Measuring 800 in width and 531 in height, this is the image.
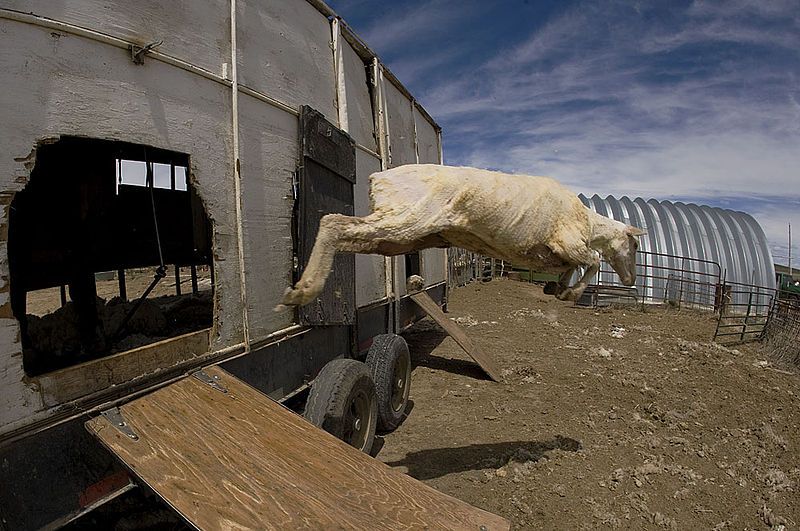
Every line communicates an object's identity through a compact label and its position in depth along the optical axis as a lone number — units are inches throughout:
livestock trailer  80.2
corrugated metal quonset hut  701.9
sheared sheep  107.7
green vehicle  739.4
